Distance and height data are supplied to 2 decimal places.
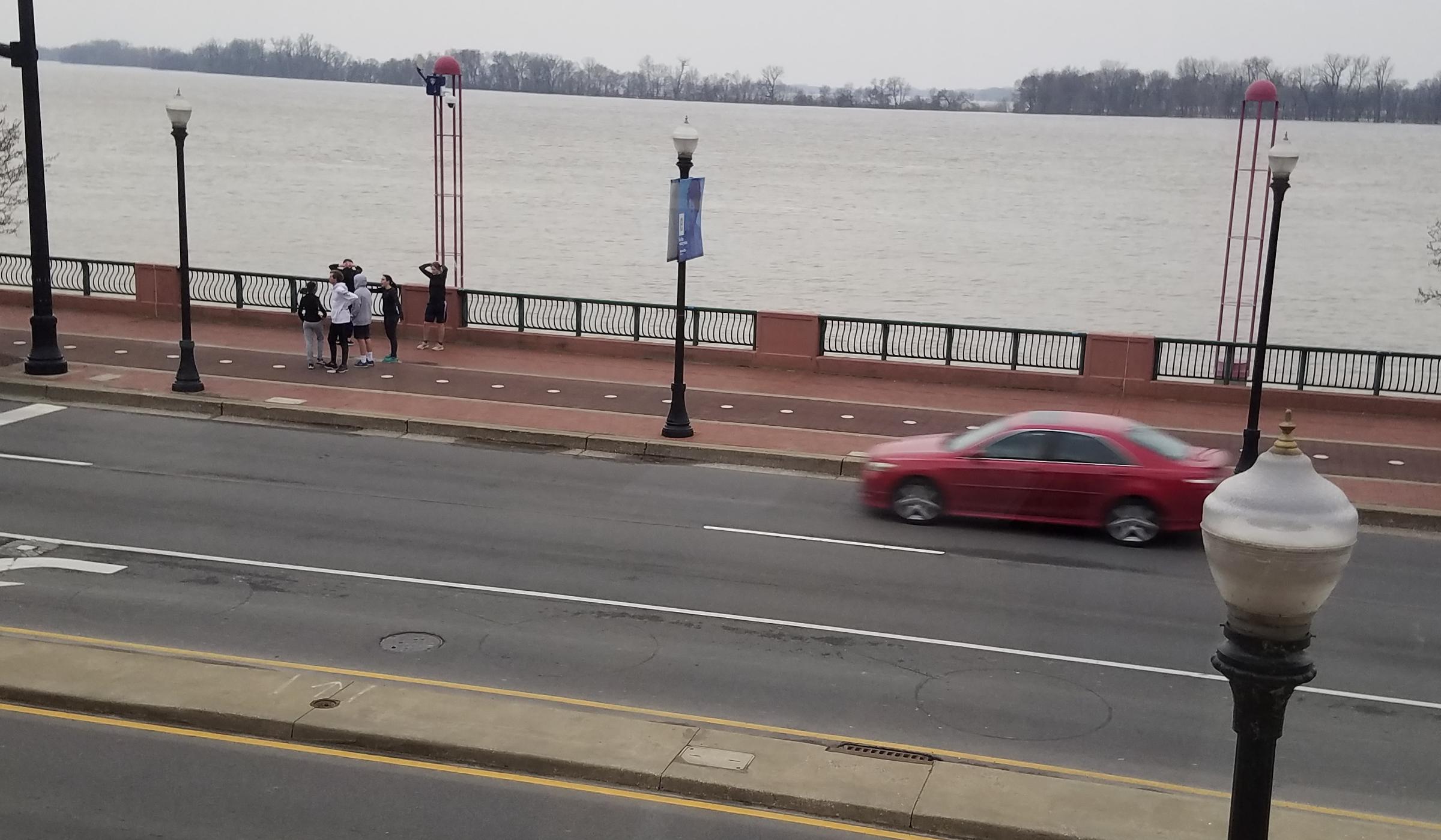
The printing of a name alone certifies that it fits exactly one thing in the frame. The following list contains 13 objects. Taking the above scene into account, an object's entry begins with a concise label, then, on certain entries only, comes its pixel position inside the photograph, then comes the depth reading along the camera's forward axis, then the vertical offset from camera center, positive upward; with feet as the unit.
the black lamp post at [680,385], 67.05 -11.10
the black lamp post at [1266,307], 58.80 -5.80
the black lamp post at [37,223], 74.79 -5.07
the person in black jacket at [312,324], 80.33 -10.57
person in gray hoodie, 81.97 -10.26
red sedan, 53.57 -11.79
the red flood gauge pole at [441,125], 95.86 +1.04
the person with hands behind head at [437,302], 88.79 -9.97
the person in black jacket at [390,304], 83.05 -9.43
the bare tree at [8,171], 98.02 -3.12
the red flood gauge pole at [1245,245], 86.99 -10.99
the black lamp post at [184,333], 73.00 -10.22
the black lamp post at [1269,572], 15.15 -4.25
